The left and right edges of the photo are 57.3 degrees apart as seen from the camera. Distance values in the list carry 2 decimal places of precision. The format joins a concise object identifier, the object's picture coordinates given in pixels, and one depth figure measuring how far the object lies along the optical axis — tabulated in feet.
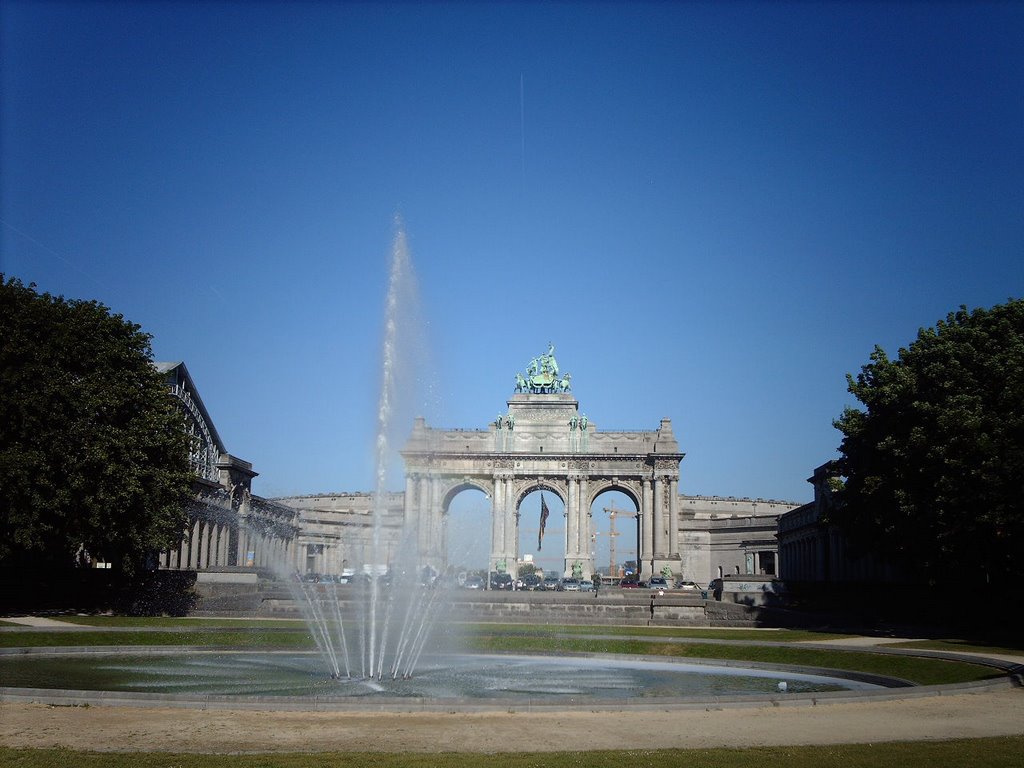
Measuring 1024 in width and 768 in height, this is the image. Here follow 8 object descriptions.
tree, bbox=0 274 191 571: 140.77
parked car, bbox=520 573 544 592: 262.71
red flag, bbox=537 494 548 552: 369.81
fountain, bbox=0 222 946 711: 69.31
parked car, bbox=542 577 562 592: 250.12
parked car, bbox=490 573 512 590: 253.22
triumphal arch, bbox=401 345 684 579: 362.74
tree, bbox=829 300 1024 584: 122.83
